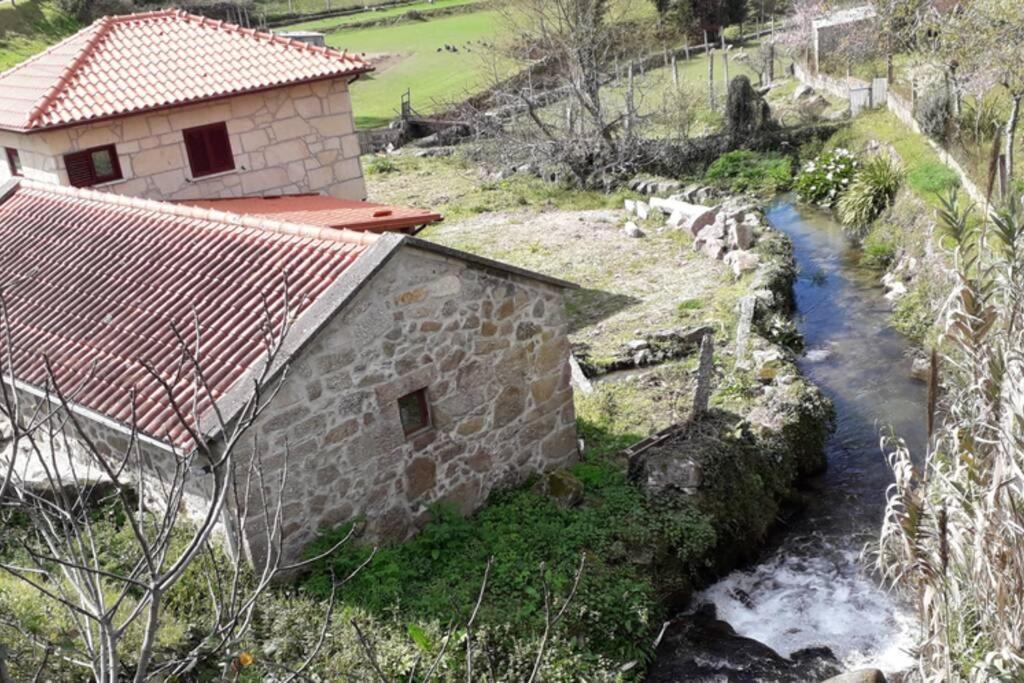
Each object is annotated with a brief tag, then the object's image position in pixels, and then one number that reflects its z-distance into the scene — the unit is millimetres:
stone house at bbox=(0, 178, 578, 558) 10219
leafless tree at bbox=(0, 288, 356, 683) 8914
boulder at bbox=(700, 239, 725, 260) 22156
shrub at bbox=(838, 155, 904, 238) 23828
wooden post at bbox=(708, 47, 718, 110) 33878
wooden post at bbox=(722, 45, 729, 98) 34719
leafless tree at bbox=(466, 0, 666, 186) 29391
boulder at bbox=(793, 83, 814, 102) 34219
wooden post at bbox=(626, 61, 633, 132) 28969
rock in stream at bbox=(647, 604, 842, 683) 10727
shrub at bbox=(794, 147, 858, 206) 26406
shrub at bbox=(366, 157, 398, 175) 32844
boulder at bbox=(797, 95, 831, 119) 32378
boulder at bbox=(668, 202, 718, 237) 23664
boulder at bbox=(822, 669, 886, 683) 9375
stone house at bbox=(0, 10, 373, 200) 16891
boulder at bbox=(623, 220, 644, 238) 24312
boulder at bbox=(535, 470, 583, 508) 12250
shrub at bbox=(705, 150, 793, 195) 28531
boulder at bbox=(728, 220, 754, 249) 22125
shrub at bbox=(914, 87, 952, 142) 24031
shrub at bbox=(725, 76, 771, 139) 30875
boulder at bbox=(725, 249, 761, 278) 20844
